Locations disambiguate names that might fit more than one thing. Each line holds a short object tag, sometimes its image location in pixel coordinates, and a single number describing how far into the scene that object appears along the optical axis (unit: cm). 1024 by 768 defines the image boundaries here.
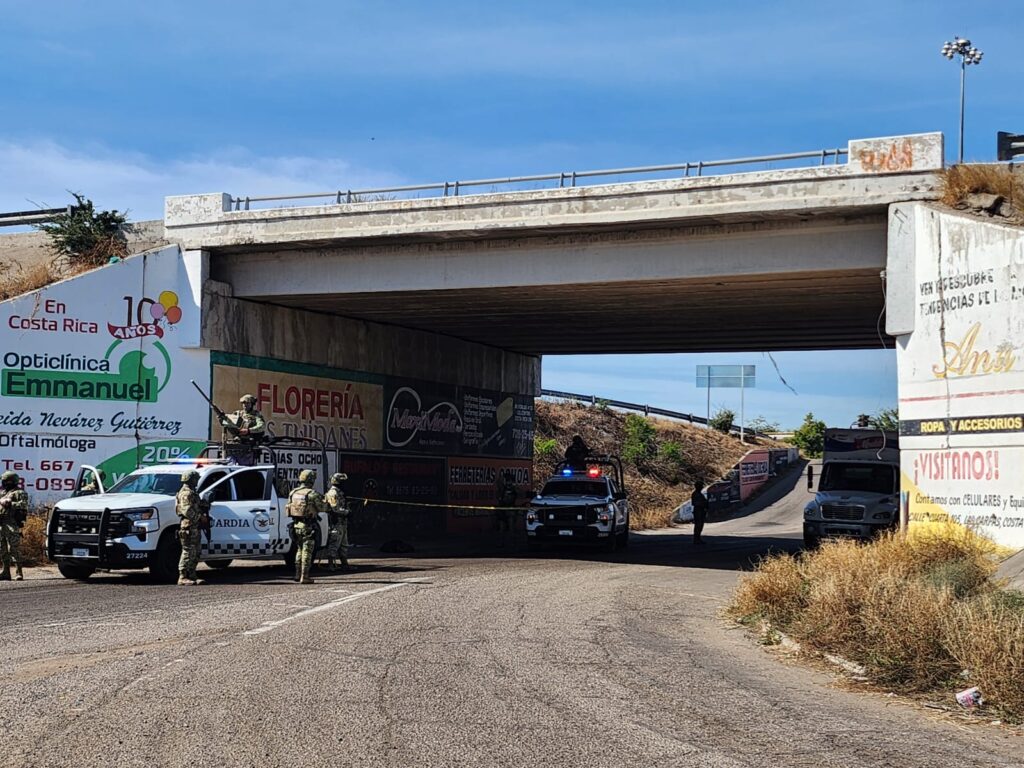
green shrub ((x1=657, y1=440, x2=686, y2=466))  5847
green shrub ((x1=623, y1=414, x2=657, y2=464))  5678
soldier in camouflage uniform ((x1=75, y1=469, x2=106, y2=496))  1949
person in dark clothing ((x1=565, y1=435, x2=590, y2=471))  3219
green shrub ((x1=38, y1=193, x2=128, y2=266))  2748
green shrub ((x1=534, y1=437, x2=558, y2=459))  5256
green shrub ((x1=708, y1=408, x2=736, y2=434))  7262
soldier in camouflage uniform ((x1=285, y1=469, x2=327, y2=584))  1792
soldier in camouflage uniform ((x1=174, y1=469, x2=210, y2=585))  1748
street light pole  3291
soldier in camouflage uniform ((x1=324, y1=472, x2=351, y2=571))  1977
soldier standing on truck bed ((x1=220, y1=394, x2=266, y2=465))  2162
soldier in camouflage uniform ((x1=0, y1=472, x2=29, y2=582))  1841
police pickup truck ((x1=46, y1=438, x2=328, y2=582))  1756
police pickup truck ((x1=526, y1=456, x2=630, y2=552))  2692
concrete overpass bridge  2111
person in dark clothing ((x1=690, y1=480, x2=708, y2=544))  3219
